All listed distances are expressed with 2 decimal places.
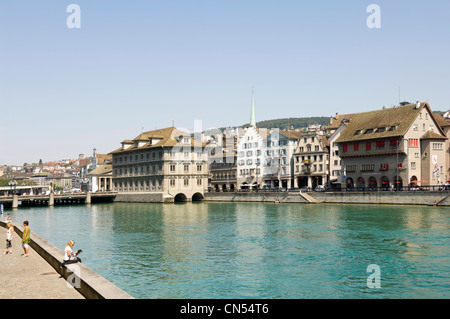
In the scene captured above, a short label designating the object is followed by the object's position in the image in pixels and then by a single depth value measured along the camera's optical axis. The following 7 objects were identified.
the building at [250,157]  126.75
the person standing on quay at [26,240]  23.19
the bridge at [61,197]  108.16
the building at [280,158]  119.19
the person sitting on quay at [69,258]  17.94
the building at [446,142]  88.75
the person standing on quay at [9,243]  24.12
